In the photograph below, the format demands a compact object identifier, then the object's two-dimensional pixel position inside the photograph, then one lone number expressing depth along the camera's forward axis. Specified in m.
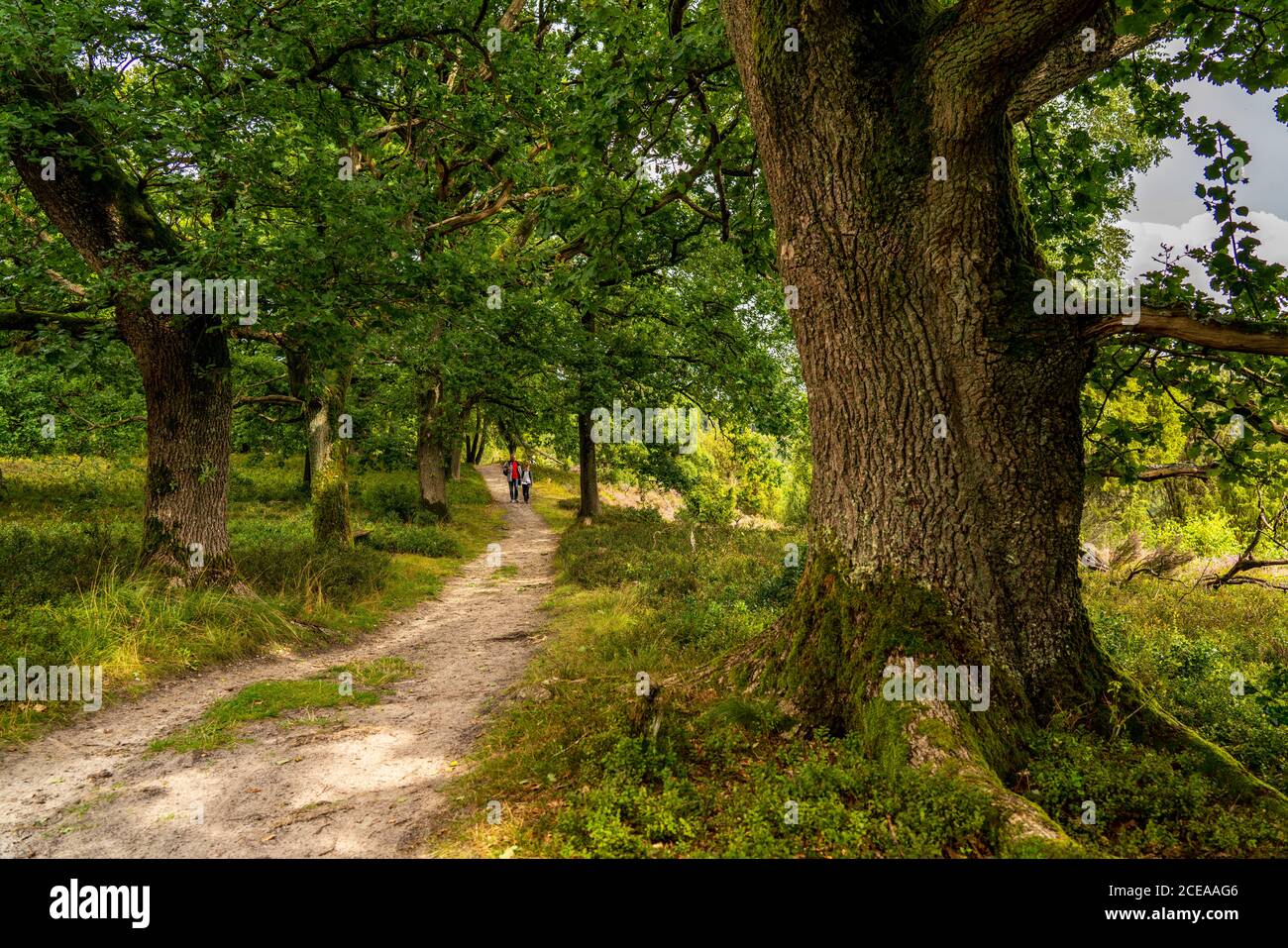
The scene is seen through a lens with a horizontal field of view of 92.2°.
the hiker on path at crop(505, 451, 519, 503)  31.33
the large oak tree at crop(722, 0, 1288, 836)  4.06
